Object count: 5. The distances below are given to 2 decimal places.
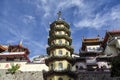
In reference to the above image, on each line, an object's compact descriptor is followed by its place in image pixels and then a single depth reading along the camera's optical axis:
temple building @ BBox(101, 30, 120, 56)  20.82
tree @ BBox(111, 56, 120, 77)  13.93
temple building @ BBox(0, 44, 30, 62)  23.00
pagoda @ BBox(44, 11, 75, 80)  14.16
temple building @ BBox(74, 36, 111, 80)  17.74
